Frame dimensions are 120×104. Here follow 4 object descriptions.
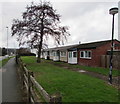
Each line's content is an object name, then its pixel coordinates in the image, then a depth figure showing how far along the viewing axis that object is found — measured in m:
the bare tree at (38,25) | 23.31
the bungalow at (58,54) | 28.77
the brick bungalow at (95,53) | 19.23
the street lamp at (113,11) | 8.44
